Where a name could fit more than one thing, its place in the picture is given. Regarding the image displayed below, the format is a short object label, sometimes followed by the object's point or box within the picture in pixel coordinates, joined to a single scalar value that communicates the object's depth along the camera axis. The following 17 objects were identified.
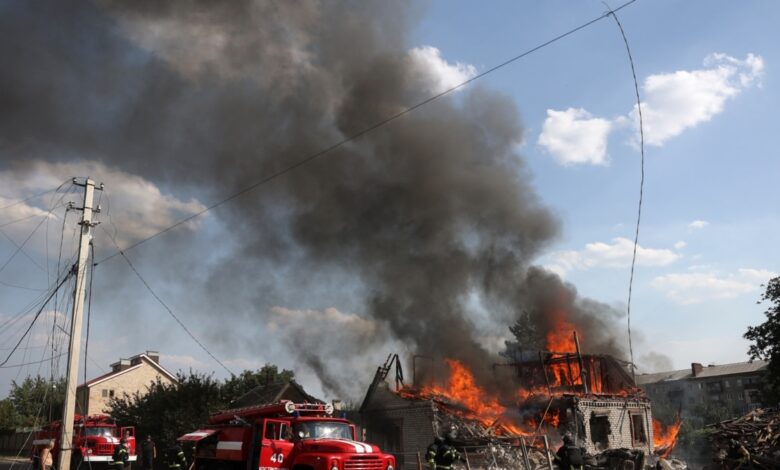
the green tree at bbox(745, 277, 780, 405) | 32.53
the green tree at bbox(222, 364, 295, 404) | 53.19
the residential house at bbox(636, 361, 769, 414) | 70.94
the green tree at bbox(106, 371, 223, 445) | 22.69
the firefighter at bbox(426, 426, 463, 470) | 11.56
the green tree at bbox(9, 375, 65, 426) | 47.06
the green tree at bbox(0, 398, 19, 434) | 45.00
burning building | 21.67
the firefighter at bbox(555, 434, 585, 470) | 11.11
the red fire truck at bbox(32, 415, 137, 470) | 19.71
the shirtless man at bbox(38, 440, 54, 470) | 15.21
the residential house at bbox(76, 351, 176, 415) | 44.78
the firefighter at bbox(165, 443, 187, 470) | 13.48
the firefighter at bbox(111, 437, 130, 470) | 16.23
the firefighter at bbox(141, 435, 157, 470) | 17.55
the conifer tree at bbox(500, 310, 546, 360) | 28.69
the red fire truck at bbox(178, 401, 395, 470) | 10.19
